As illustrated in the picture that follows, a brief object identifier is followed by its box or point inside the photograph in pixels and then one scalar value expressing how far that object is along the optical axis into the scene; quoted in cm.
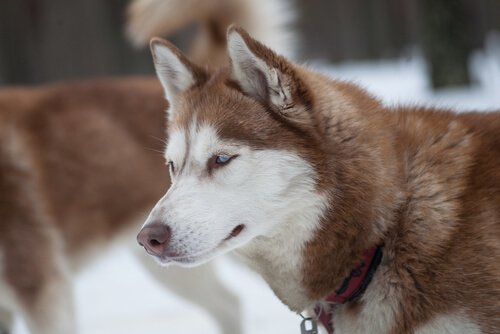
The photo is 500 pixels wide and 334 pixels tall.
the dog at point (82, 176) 772
